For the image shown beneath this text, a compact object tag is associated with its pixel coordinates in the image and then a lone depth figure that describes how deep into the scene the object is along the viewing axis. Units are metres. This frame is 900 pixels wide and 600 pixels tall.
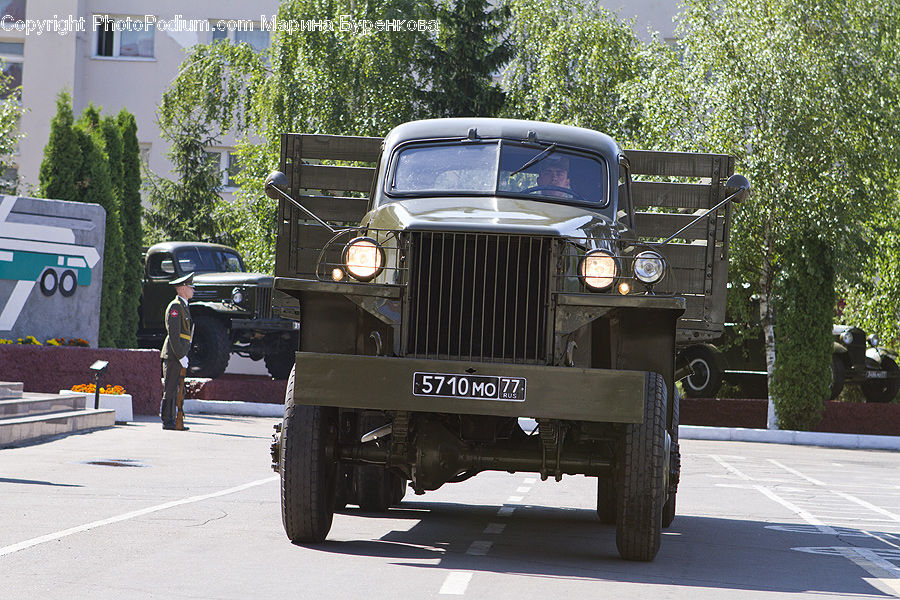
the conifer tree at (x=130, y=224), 29.66
